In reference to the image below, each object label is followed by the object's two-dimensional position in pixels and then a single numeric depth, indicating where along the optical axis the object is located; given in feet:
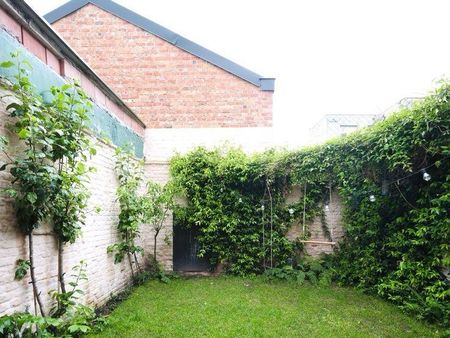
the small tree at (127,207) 14.07
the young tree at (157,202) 16.65
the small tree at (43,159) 6.97
